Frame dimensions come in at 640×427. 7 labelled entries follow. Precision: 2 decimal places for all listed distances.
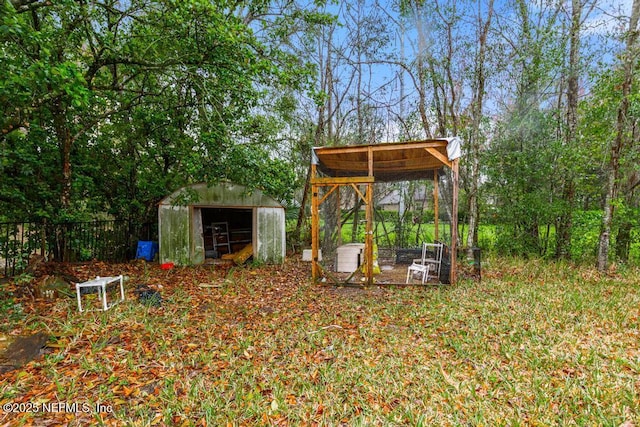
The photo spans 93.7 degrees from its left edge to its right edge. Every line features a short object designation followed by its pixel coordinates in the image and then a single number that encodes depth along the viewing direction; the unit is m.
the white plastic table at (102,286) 4.29
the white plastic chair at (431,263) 6.22
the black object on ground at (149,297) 4.83
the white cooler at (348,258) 7.35
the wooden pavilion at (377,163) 5.63
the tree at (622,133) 5.89
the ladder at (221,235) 10.36
